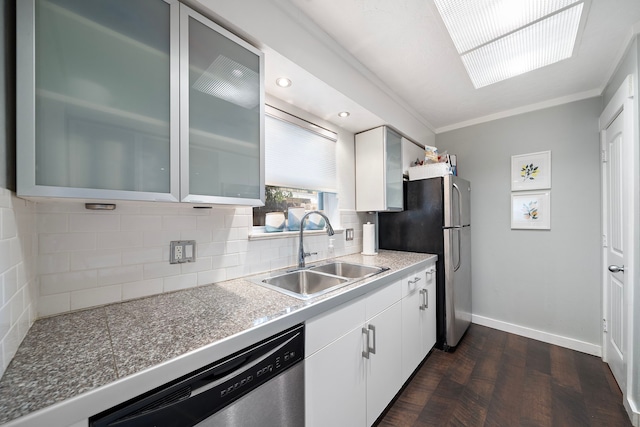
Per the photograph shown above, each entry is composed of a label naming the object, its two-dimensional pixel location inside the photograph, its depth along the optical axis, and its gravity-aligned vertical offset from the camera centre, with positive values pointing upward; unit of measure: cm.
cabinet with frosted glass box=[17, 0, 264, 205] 71 +41
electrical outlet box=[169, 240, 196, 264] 123 -19
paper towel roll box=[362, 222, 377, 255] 233 -25
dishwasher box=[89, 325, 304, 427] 60 -54
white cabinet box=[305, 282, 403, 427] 105 -76
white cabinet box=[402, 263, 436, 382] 175 -85
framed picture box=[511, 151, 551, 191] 247 +43
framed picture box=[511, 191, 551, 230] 247 +2
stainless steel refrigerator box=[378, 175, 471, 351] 226 -24
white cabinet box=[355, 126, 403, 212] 230 +43
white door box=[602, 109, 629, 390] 169 -28
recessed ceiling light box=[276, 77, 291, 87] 151 +85
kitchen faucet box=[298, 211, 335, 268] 173 -25
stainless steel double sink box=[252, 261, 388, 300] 154 -44
